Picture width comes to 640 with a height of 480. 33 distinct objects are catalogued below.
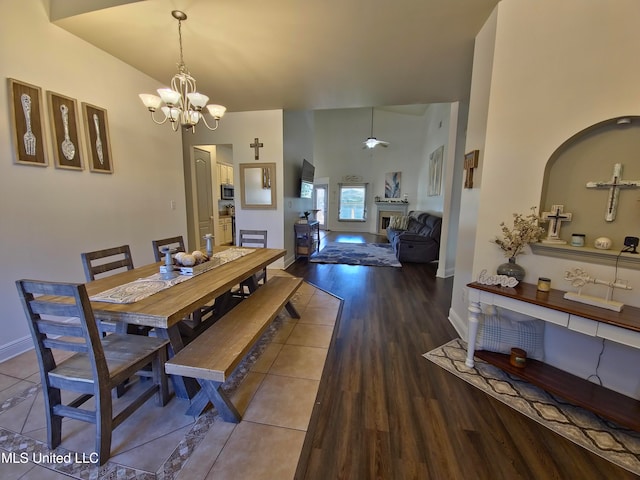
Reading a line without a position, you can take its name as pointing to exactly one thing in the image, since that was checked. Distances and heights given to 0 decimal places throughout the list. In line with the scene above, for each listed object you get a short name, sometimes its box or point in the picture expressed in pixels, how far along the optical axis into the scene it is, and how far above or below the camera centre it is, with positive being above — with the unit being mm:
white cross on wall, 1602 +161
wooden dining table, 1269 -530
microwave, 6760 +284
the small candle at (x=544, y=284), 1766 -496
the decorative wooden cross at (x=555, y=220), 1810 -63
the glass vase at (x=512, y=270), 1920 -440
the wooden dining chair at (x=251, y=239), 3096 -417
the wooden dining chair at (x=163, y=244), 2383 -403
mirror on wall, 4598 +324
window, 10281 +105
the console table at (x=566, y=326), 1388 -654
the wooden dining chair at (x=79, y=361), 1106 -802
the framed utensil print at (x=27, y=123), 1984 +579
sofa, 5254 -725
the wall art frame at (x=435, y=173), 5914 +838
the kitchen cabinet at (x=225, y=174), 6551 +740
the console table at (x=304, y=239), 5332 -696
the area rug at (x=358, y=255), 5328 -1108
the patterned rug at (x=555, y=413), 1374 -1219
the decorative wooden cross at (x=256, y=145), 4520 +993
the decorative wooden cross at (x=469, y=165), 2263 +386
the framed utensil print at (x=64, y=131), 2225 +593
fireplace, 9453 -191
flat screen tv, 5554 +722
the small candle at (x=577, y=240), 1717 -188
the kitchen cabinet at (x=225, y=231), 6317 -706
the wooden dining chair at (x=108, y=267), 1796 -491
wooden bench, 1273 -787
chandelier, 2018 +784
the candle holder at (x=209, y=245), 2344 -384
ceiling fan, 7523 +1820
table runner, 1410 -518
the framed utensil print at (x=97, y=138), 2512 +599
